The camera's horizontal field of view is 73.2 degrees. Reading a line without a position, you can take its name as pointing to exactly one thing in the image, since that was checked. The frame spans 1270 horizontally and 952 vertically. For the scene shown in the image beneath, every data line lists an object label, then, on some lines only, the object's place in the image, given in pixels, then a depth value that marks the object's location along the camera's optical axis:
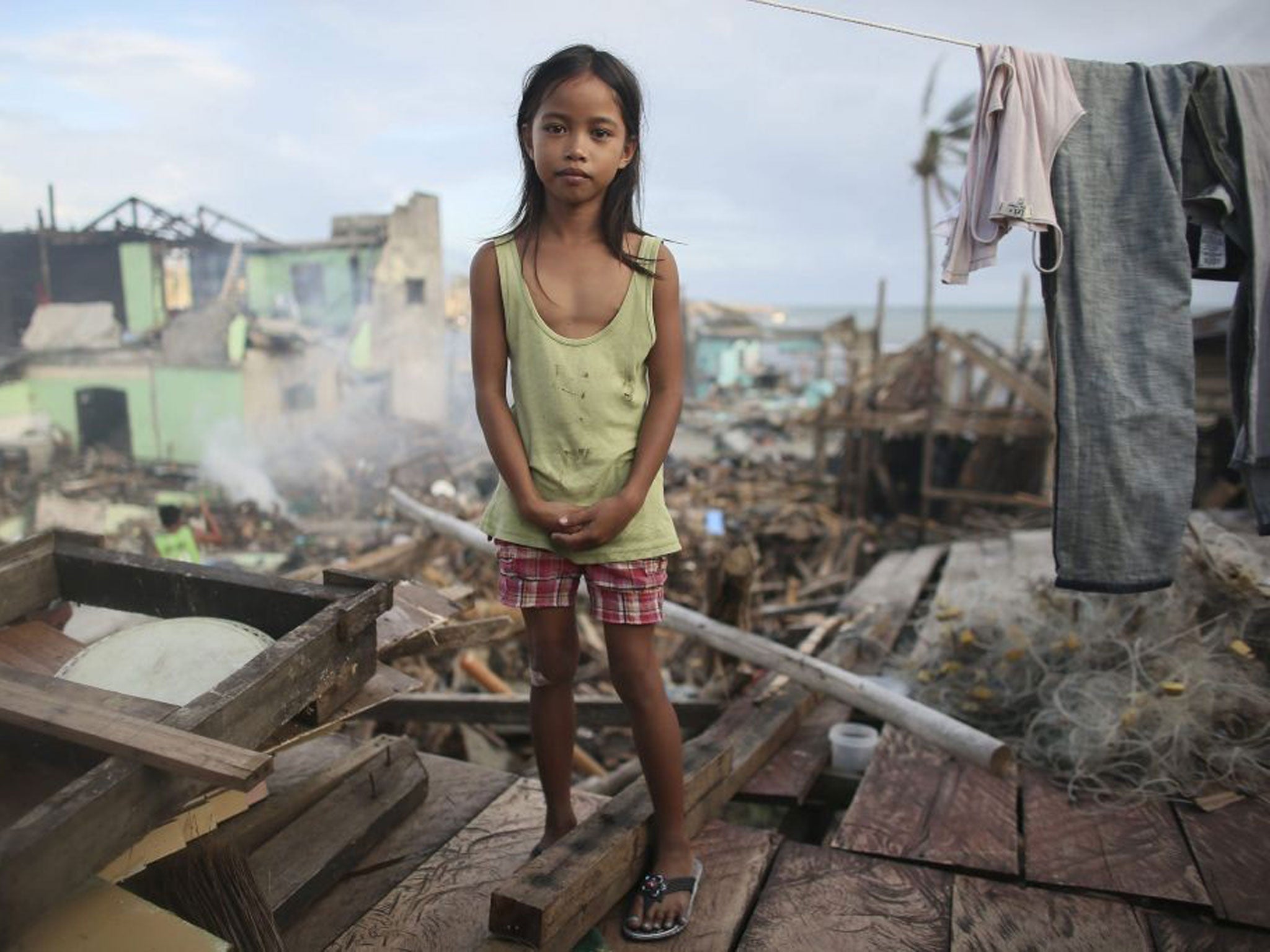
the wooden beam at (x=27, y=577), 2.45
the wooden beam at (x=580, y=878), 1.98
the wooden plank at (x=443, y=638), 2.70
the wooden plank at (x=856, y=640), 3.21
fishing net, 3.01
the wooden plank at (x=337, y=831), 2.23
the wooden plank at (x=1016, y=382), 11.56
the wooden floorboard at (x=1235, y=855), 2.30
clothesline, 2.31
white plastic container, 3.39
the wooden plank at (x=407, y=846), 2.22
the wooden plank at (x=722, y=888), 2.20
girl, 2.15
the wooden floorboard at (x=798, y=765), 3.15
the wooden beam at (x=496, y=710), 3.82
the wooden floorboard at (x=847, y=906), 2.19
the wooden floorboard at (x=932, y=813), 2.61
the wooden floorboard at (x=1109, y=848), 2.41
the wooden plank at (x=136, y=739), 1.47
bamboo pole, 3.08
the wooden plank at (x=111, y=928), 1.50
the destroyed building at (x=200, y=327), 13.59
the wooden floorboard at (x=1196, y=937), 2.14
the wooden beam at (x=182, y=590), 2.34
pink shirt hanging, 2.40
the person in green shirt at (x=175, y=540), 7.66
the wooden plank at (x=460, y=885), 2.16
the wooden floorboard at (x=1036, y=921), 2.17
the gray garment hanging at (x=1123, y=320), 2.50
